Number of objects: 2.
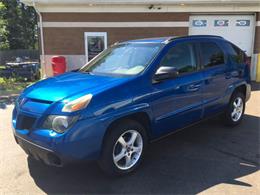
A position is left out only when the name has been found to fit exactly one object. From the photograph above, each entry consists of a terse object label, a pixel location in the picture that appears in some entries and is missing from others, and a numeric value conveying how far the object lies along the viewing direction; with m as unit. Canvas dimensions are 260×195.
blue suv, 2.44
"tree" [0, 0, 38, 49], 28.13
